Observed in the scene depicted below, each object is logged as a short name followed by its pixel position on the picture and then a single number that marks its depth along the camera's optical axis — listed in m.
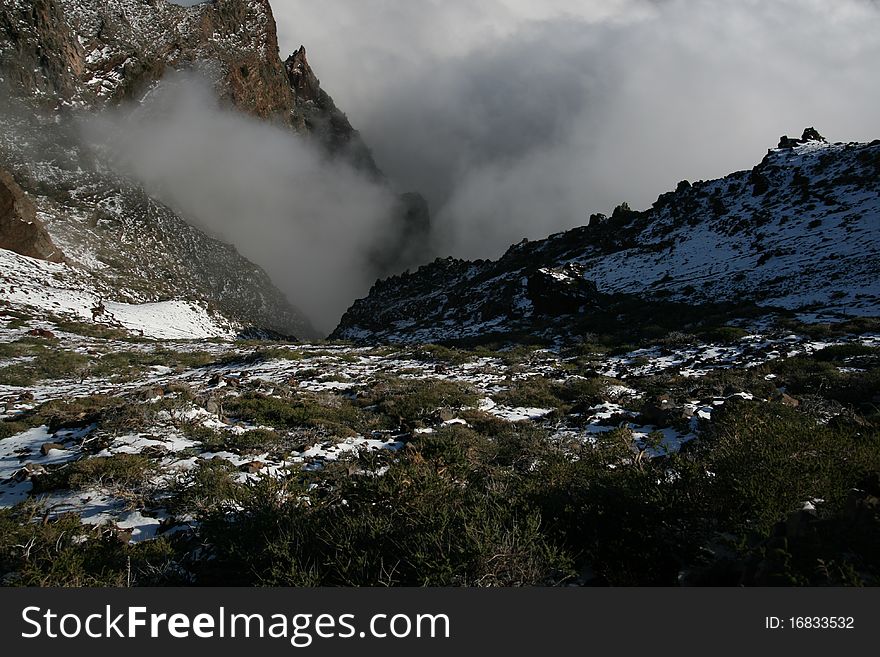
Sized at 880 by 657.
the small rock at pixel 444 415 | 9.16
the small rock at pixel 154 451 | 6.44
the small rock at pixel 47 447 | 6.65
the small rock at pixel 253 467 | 6.10
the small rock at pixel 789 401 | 8.61
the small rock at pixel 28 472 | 5.85
